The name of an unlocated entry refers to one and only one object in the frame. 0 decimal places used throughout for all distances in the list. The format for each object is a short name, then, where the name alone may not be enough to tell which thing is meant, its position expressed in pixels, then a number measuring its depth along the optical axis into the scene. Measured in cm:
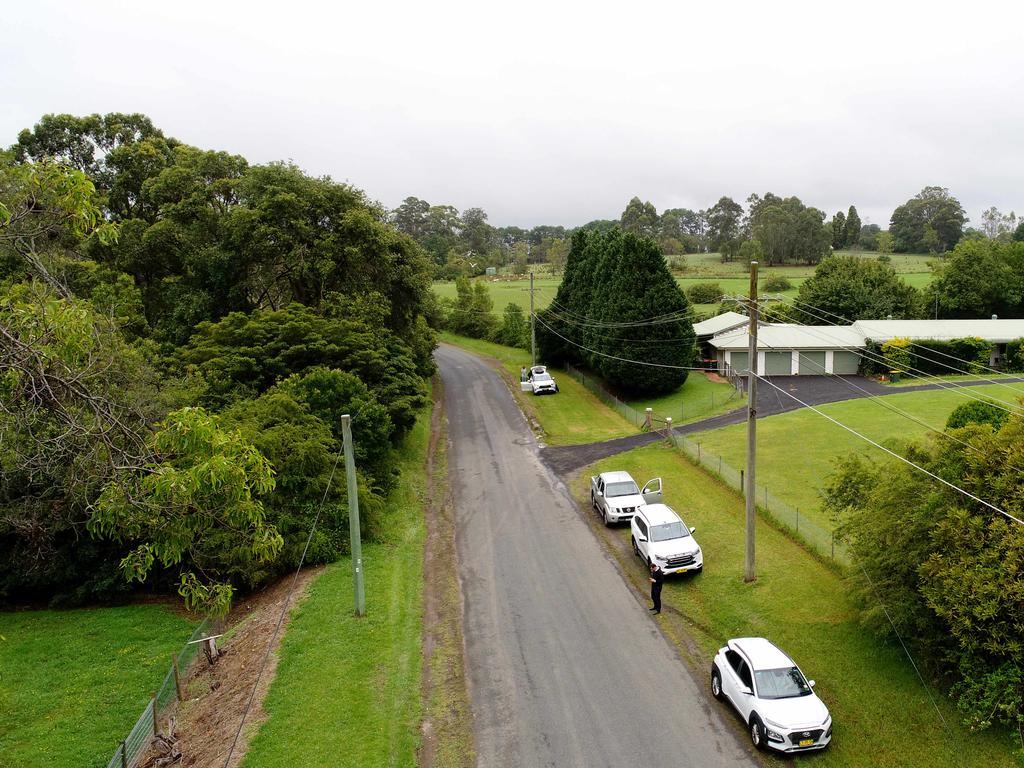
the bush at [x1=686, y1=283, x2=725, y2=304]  8269
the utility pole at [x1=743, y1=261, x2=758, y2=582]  1798
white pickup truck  2423
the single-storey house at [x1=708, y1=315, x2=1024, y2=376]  4856
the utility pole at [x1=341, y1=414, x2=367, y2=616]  1757
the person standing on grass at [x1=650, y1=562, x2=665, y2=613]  1797
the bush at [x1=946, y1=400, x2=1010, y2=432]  2141
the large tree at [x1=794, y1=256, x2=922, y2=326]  5950
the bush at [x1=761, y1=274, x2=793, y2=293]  8738
